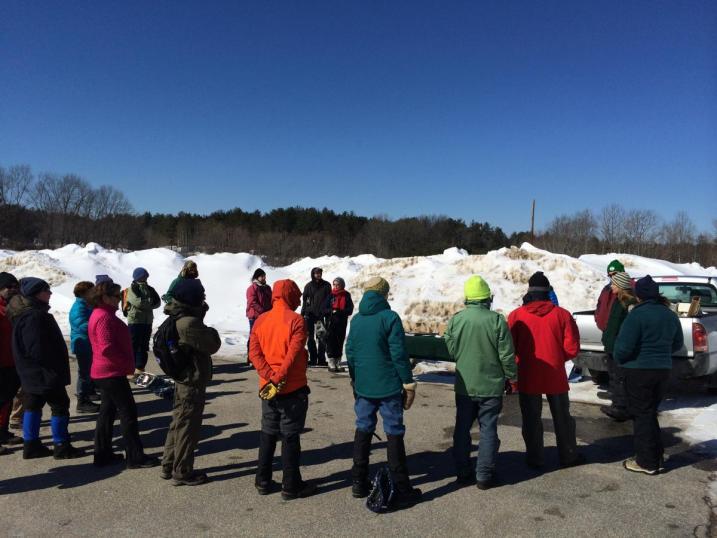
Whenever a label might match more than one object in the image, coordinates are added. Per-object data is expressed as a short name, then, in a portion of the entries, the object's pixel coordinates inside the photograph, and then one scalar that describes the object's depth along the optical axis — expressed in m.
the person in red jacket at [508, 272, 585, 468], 5.07
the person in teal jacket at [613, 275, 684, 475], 4.93
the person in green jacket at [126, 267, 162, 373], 8.96
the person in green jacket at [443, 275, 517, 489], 4.61
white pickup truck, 7.05
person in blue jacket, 7.17
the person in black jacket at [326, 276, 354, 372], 9.92
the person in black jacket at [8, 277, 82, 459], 5.13
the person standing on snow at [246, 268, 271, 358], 9.75
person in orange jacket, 4.37
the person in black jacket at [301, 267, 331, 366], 10.09
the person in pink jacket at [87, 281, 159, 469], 5.09
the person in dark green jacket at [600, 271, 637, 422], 6.58
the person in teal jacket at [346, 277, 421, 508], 4.33
